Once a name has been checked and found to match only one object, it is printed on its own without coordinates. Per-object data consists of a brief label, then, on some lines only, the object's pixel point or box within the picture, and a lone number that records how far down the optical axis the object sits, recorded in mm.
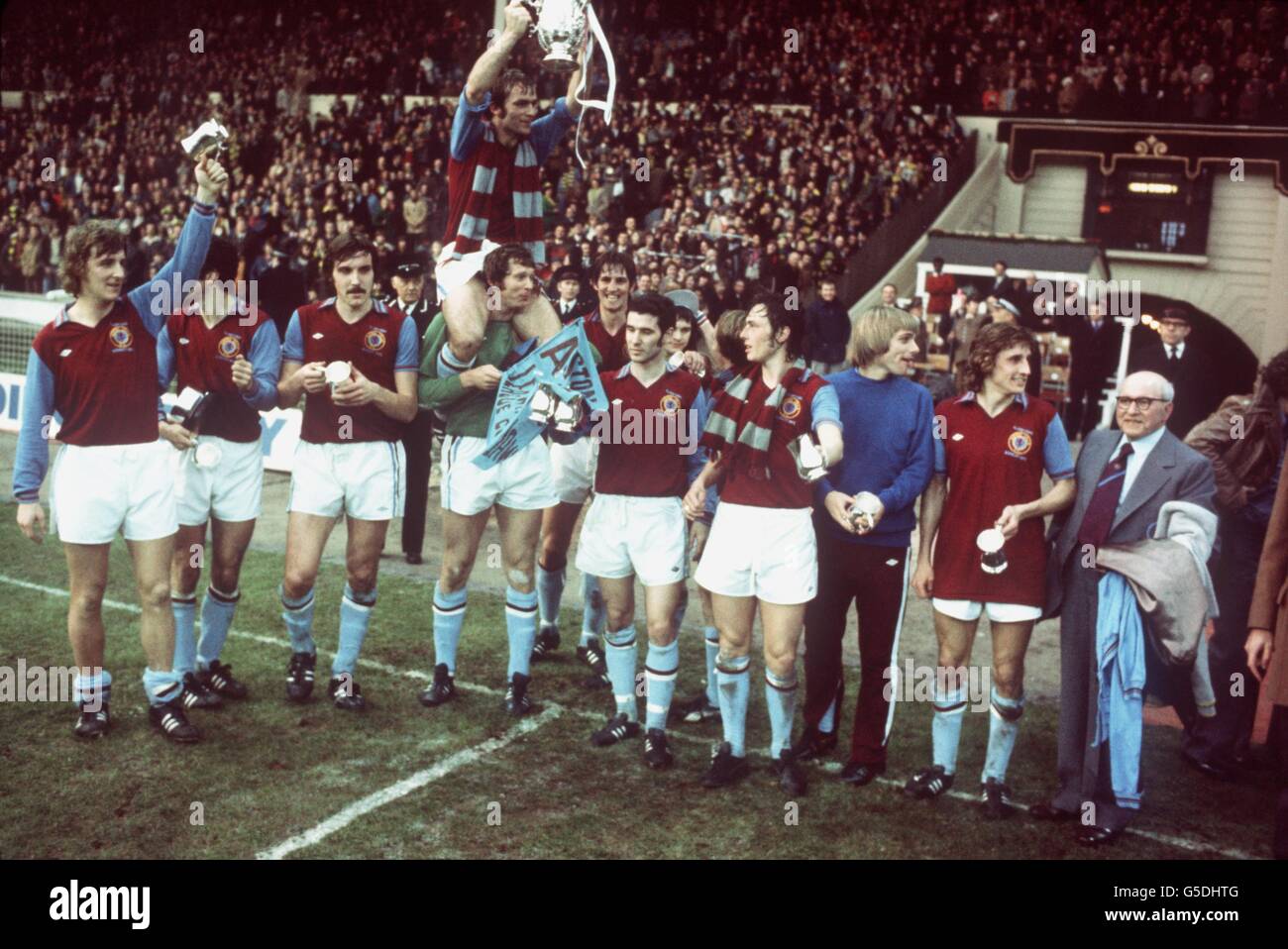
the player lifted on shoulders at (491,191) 5961
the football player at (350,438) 6039
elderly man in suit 5121
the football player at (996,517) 5219
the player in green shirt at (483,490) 6117
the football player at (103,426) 5414
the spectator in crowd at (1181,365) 9805
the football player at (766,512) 5344
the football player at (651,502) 5727
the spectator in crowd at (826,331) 16062
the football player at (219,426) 5926
